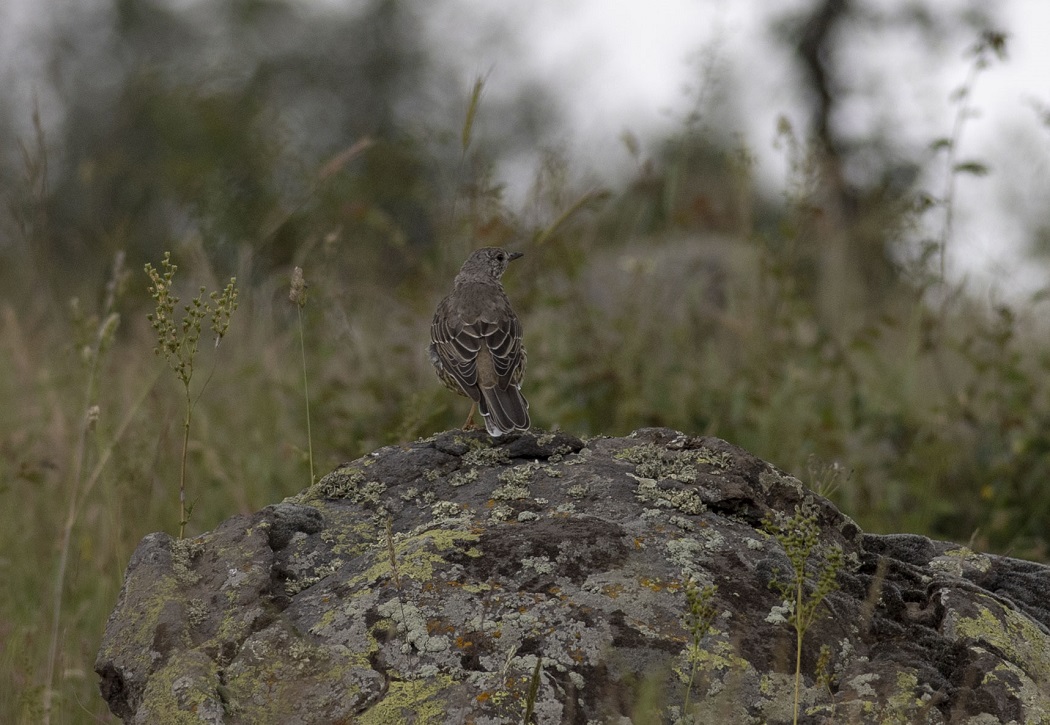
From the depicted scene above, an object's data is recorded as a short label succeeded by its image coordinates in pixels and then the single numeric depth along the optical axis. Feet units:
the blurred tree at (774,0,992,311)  118.42
